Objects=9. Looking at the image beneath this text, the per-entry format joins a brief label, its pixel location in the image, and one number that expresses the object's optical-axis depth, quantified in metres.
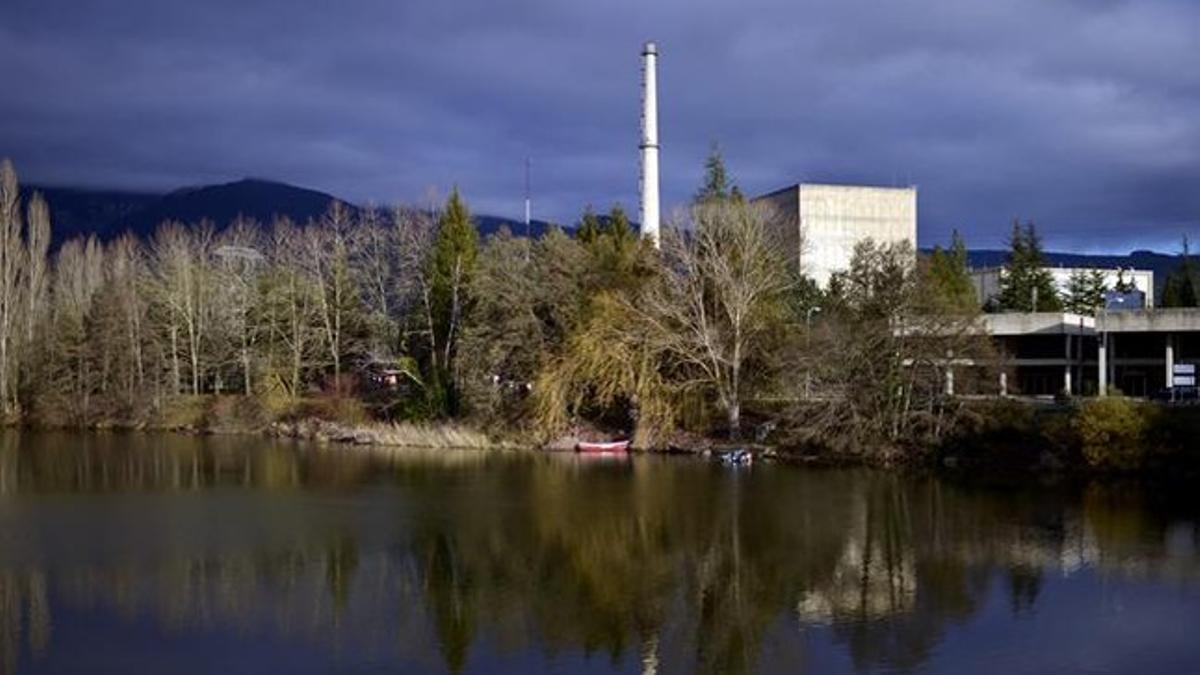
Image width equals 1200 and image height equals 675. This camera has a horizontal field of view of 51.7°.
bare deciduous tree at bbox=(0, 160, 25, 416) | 73.31
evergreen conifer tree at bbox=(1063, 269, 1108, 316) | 85.56
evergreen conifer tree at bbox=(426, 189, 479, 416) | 63.03
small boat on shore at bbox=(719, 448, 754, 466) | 48.22
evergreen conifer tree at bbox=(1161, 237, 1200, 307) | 88.94
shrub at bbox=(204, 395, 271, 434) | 67.12
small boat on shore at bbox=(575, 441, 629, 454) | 53.73
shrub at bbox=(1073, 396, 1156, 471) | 42.94
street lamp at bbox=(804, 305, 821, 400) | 49.52
